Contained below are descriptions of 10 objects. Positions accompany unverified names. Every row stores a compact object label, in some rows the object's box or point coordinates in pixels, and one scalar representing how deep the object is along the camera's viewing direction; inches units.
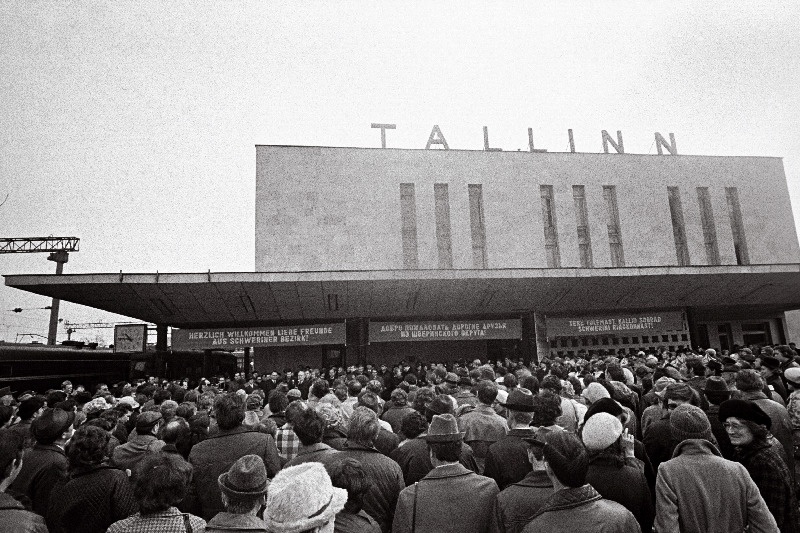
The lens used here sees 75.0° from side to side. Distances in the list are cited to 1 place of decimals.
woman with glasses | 149.4
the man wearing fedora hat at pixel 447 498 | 123.4
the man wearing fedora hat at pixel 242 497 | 108.0
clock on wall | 774.5
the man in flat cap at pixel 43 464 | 178.4
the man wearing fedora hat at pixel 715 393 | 219.1
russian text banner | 800.9
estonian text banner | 830.5
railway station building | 719.1
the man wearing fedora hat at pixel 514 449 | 172.2
